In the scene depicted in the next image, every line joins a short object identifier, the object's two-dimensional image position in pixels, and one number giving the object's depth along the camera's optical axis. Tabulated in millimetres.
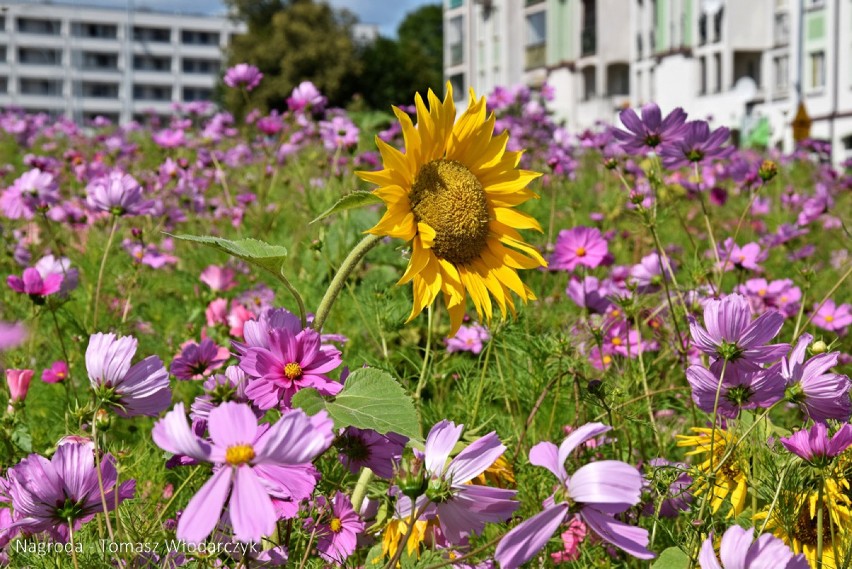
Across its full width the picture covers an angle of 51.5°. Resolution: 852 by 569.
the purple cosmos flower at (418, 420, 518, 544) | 765
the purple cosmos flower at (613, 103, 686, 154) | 1614
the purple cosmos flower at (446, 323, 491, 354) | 2012
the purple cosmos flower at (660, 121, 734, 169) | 1708
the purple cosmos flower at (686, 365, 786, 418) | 1004
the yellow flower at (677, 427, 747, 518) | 1045
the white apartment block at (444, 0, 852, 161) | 15750
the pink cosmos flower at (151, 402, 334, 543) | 604
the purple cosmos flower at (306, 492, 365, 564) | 995
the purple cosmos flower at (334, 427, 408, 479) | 989
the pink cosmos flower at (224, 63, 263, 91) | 3314
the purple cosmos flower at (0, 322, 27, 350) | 1083
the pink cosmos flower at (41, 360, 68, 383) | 1639
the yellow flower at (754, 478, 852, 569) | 971
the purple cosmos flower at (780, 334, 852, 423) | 916
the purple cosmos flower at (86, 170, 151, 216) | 1898
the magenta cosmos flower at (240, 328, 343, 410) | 878
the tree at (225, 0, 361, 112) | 26453
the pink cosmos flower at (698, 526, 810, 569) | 701
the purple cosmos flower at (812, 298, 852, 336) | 2129
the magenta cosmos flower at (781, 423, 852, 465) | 844
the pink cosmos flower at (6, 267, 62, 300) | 1502
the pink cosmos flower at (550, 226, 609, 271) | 2041
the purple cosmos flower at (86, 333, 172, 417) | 865
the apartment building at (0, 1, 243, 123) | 57219
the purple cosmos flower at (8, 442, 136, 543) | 832
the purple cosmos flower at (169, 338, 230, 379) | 1285
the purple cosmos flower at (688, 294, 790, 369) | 964
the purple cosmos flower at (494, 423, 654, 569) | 652
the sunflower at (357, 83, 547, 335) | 1016
